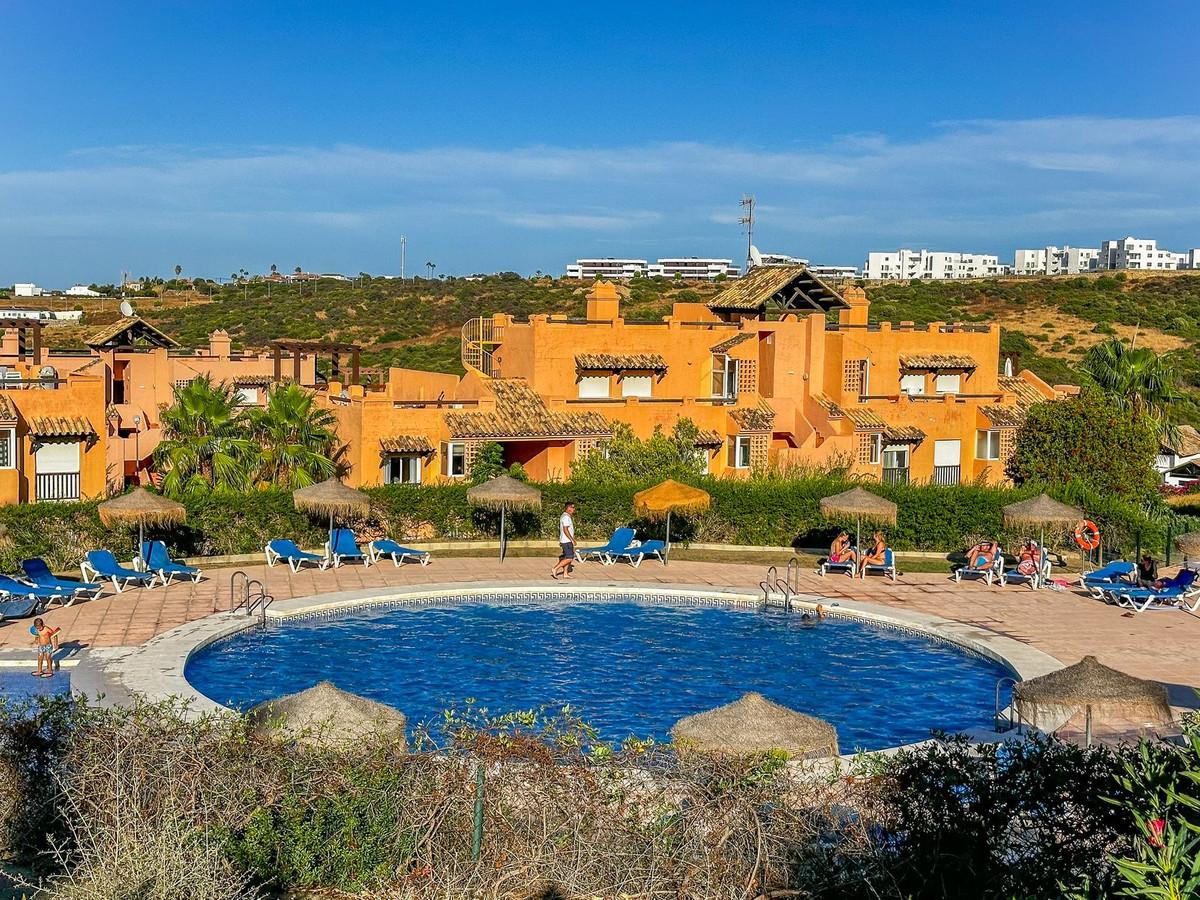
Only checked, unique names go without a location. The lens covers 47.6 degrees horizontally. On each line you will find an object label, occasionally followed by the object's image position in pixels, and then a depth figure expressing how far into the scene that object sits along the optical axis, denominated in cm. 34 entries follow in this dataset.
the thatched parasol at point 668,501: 2912
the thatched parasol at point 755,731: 1347
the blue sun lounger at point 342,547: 2814
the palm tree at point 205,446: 3206
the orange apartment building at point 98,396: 3366
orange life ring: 2970
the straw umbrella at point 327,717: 1291
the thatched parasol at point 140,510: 2553
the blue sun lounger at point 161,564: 2570
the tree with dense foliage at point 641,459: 3491
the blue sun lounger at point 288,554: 2756
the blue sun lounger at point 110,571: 2481
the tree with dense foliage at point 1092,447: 3894
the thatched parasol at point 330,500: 2755
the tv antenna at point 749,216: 5259
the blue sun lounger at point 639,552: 2922
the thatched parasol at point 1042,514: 2709
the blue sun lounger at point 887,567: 2791
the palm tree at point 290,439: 3325
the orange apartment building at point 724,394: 3688
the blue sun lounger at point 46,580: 2341
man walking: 2734
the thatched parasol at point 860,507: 2814
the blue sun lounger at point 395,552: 2848
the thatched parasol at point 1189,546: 2630
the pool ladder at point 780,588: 2536
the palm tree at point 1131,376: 4519
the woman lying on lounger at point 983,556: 2800
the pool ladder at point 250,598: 2316
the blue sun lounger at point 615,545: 2920
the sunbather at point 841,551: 2855
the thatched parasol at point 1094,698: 1549
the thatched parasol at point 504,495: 2898
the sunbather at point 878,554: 2814
